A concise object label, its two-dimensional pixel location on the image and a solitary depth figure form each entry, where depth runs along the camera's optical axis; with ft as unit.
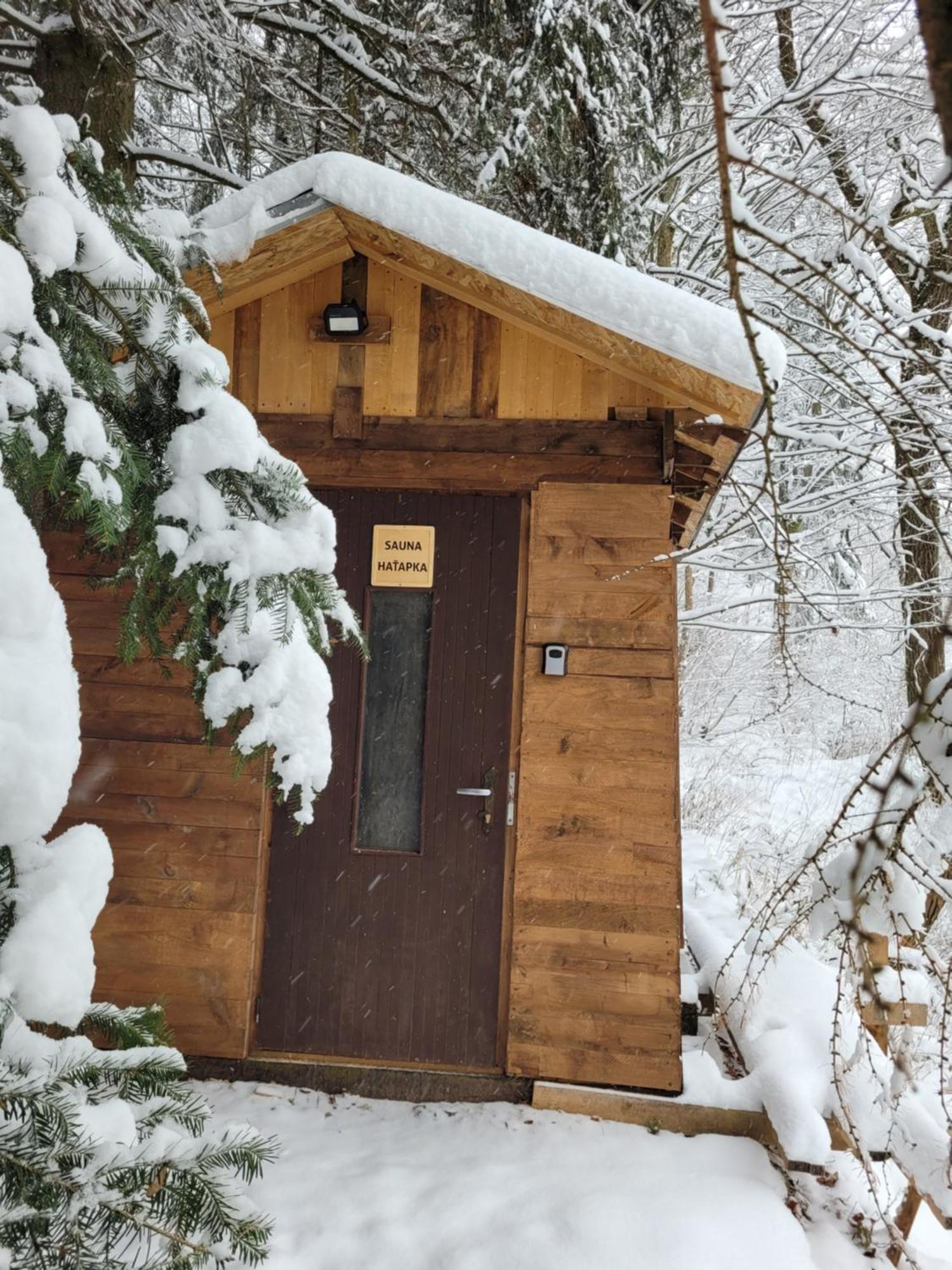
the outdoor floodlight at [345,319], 12.41
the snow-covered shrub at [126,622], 4.98
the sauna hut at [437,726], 11.76
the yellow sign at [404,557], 12.56
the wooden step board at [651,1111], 11.17
